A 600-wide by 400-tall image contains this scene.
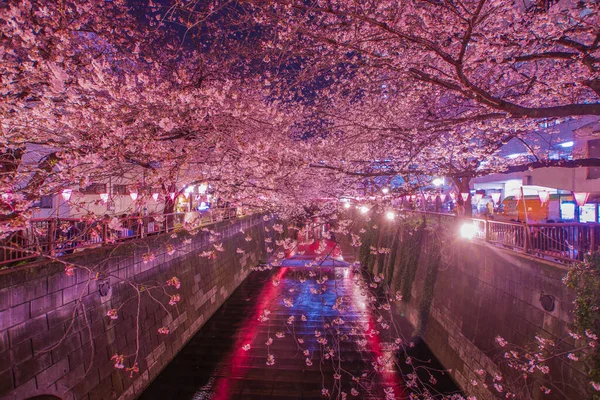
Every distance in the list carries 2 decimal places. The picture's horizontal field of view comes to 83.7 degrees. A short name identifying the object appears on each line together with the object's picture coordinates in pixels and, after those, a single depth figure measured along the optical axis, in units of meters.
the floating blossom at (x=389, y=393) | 9.90
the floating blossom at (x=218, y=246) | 17.05
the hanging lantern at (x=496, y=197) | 26.19
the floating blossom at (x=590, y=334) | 5.37
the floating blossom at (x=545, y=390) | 6.41
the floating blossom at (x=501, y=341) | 7.89
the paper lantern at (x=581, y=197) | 14.10
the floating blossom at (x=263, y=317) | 16.08
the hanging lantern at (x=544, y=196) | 18.97
